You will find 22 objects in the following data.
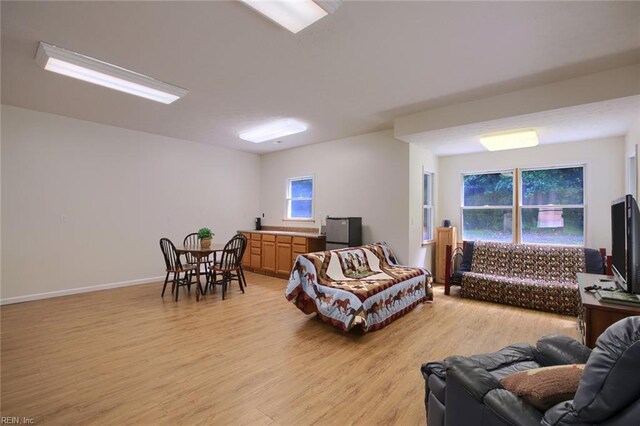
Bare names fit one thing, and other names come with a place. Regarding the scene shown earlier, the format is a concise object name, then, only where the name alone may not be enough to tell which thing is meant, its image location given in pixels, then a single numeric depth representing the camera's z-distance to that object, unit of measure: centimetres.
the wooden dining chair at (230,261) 452
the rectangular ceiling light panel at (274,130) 480
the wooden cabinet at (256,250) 641
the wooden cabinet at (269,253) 610
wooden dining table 436
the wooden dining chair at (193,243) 489
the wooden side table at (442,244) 552
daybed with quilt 314
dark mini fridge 520
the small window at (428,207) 564
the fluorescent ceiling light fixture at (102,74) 274
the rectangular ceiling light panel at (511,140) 390
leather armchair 89
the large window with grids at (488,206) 523
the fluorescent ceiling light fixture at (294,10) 202
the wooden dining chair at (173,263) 442
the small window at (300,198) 645
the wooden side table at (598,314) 190
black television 202
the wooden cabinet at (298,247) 557
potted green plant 467
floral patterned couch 396
